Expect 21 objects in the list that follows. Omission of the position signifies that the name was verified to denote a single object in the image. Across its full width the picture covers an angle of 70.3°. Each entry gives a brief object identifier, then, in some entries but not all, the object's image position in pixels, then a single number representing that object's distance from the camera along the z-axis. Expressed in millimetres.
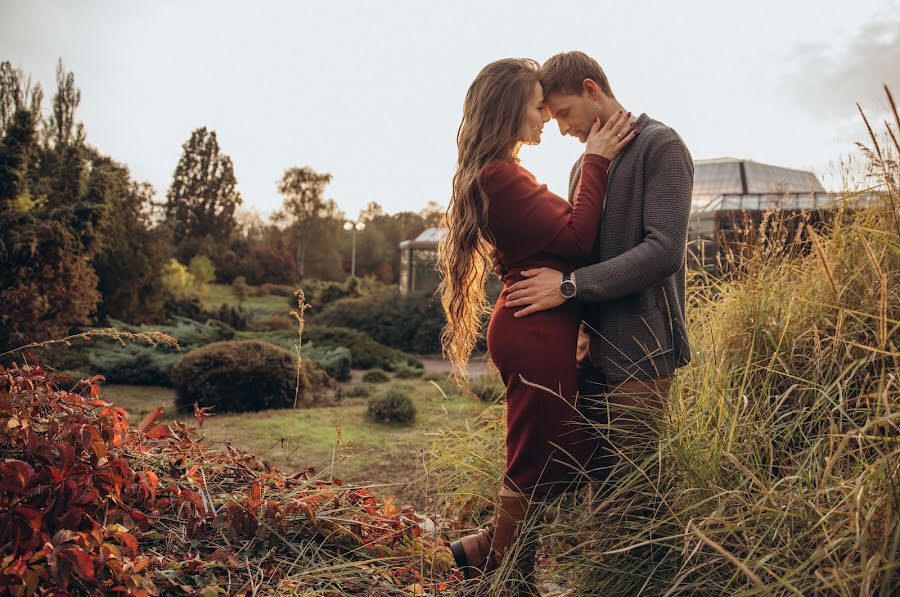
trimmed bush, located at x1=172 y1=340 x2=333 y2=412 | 6770
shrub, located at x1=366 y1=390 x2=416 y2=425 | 6262
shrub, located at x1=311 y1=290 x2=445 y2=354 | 13367
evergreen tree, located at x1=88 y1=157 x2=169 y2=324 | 12156
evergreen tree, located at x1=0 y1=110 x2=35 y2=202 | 7637
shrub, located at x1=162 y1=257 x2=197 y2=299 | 15819
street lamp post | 21656
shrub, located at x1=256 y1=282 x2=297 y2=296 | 24141
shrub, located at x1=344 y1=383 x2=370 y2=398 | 7945
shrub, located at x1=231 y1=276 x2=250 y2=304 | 21859
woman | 2186
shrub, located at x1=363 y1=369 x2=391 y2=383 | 9017
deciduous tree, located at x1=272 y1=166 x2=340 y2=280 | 31234
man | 2115
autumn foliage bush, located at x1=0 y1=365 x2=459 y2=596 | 1683
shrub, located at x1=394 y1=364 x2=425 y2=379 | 9547
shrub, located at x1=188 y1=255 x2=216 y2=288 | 21891
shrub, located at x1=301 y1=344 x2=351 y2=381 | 8922
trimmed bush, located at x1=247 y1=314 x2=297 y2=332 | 13458
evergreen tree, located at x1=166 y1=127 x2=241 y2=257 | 34344
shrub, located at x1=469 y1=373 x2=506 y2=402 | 6674
